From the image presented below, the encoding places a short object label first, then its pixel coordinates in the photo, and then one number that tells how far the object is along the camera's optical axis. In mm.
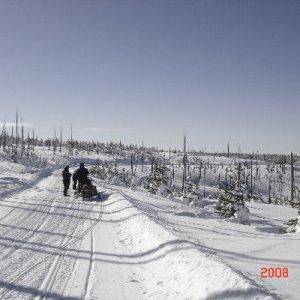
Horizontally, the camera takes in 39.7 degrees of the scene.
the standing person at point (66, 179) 26631
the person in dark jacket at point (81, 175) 26869
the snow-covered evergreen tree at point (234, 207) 31828
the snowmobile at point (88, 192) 24141
